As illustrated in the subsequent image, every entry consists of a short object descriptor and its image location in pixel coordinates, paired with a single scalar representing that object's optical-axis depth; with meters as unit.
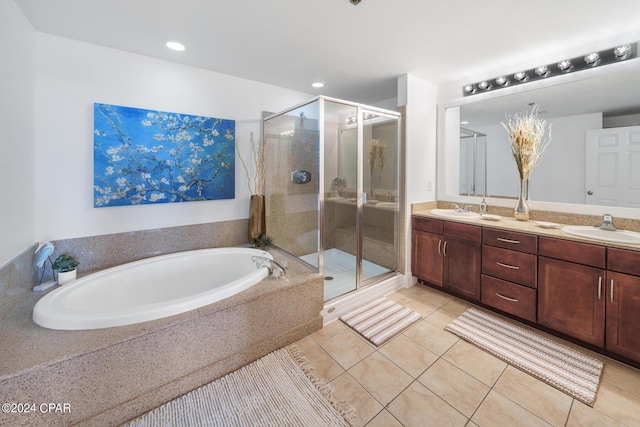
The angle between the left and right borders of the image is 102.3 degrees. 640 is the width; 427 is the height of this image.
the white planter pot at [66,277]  1.85
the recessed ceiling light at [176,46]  2.08
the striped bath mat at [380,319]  2.11
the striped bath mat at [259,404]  1.37
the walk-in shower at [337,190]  2.41
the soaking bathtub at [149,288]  1.40
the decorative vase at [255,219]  2.83
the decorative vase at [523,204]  2.43
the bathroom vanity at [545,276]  1.68
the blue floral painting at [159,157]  2.12
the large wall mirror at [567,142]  1.99
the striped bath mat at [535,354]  1.60
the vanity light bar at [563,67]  1.94
